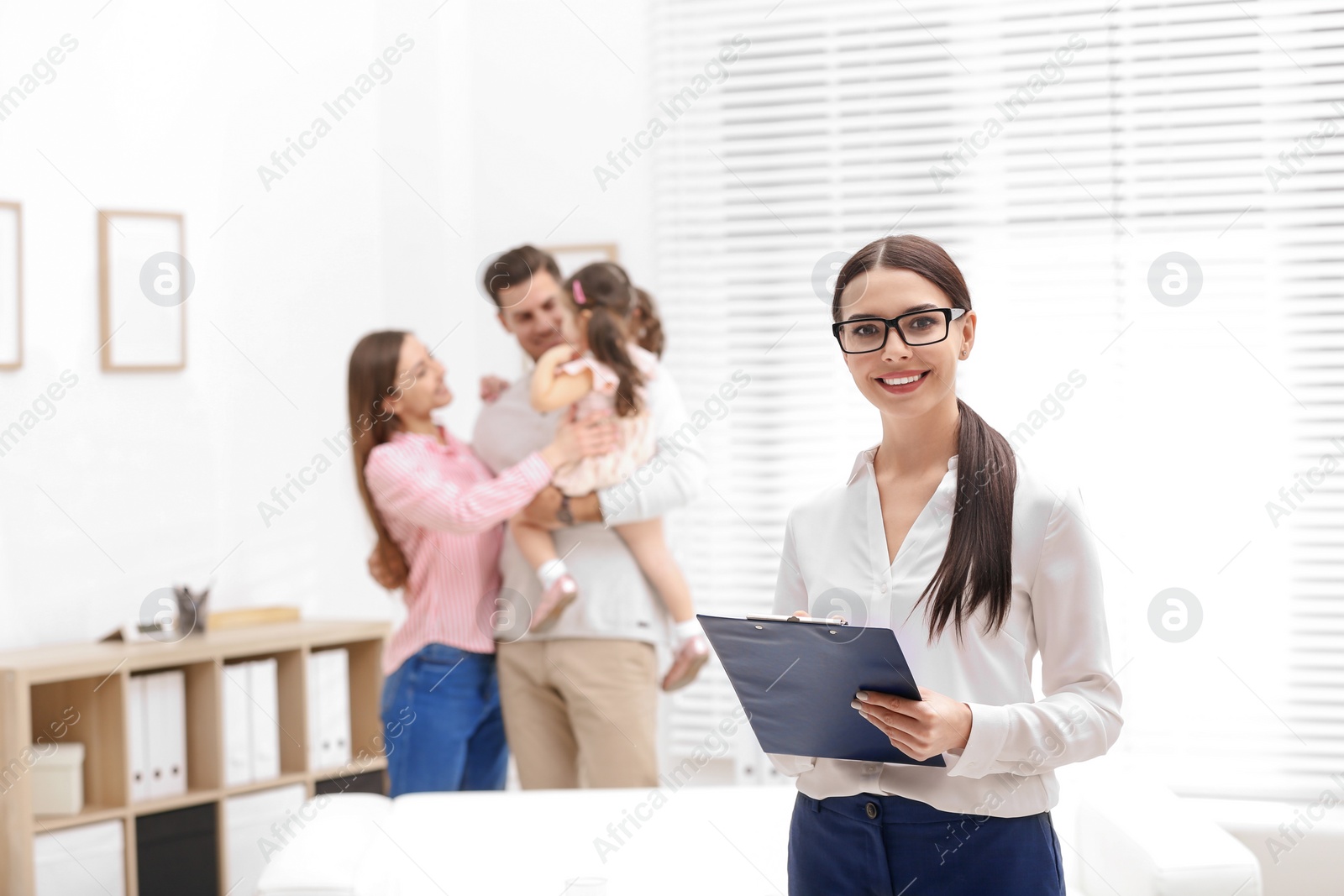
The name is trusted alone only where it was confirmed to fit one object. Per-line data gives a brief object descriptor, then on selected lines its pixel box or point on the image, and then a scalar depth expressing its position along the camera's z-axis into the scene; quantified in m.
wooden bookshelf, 5.43
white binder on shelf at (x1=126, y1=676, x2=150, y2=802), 6.02
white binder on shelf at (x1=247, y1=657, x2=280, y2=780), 6.51
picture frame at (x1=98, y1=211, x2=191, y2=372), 6.63
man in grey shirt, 5.42
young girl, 5.43
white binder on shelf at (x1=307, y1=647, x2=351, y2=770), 6.82
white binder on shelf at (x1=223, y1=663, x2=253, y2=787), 6.40
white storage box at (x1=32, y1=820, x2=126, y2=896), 5.51
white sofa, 4.26
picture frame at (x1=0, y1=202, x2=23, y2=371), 6.13
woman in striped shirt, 5.35
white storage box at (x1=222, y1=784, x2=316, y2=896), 6.36
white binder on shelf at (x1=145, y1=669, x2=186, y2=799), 6.14
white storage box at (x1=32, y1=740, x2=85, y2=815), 5.78
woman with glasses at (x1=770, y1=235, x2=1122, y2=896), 2.67
